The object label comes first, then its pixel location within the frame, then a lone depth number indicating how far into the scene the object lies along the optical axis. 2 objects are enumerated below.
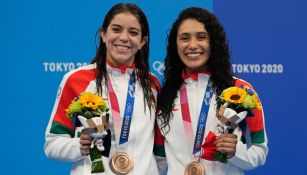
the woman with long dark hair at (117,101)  5.36
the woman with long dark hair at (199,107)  5.44
